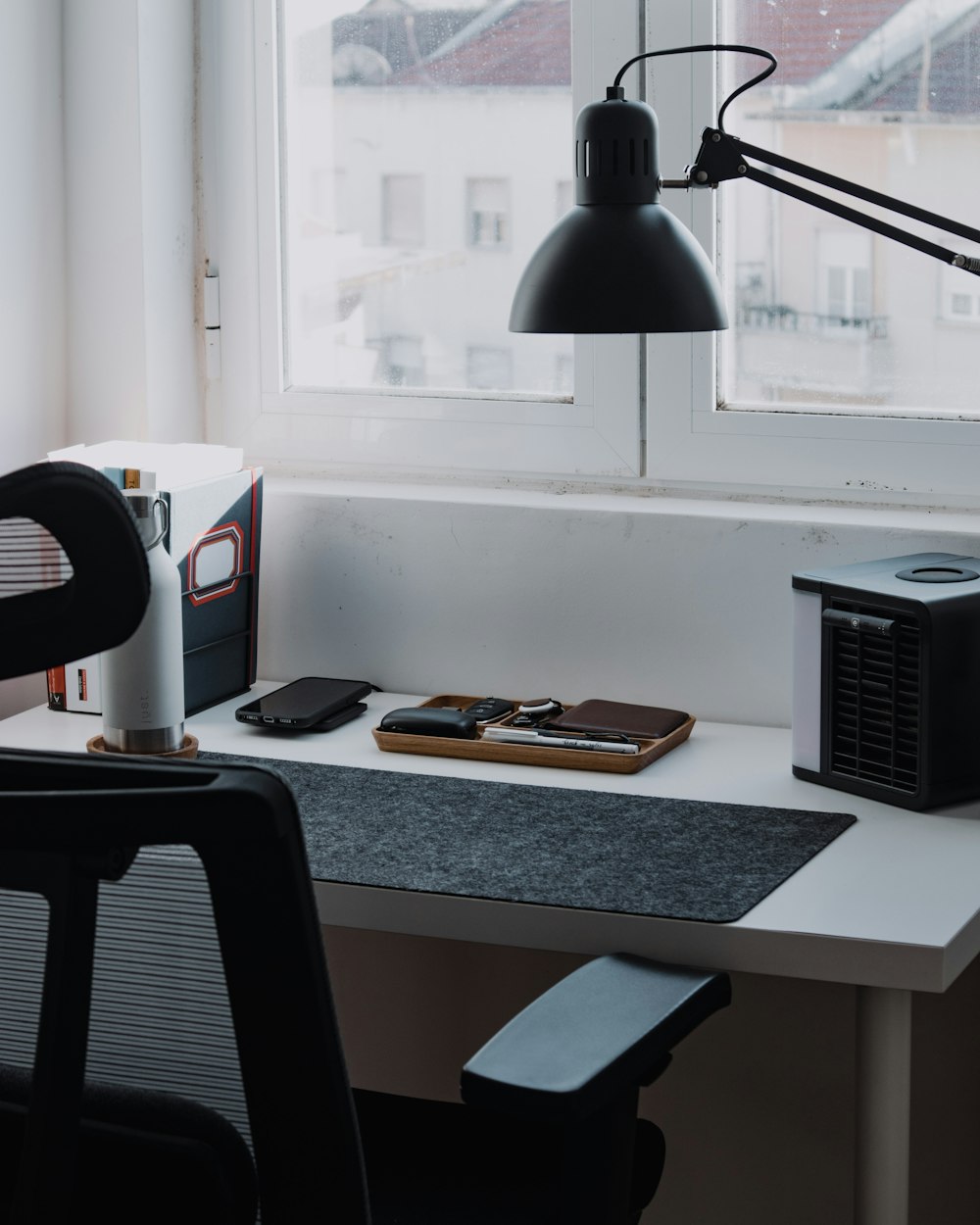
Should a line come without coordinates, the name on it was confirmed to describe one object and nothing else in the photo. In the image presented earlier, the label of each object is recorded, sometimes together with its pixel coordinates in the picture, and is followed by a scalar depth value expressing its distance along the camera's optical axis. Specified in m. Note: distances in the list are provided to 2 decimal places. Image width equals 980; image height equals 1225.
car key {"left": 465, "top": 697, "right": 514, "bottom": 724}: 2.87
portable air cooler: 2.61
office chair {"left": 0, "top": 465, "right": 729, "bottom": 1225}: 2.02
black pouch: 2.81
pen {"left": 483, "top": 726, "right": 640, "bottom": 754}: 2.76
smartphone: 2.87
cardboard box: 2.91
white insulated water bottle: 2.77
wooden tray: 2.75
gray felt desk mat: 2.45
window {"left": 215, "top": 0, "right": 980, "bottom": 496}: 2.90
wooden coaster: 2.79
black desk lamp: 2.58
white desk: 2.38
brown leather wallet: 2.80
